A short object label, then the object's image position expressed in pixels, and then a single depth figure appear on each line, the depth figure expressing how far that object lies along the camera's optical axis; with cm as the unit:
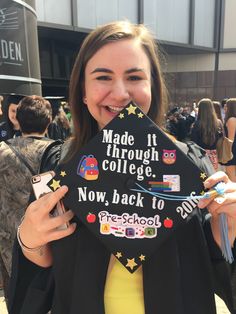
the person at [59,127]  462
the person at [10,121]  309
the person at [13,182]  208
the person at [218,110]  498
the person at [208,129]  435
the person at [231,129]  447
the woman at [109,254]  85
